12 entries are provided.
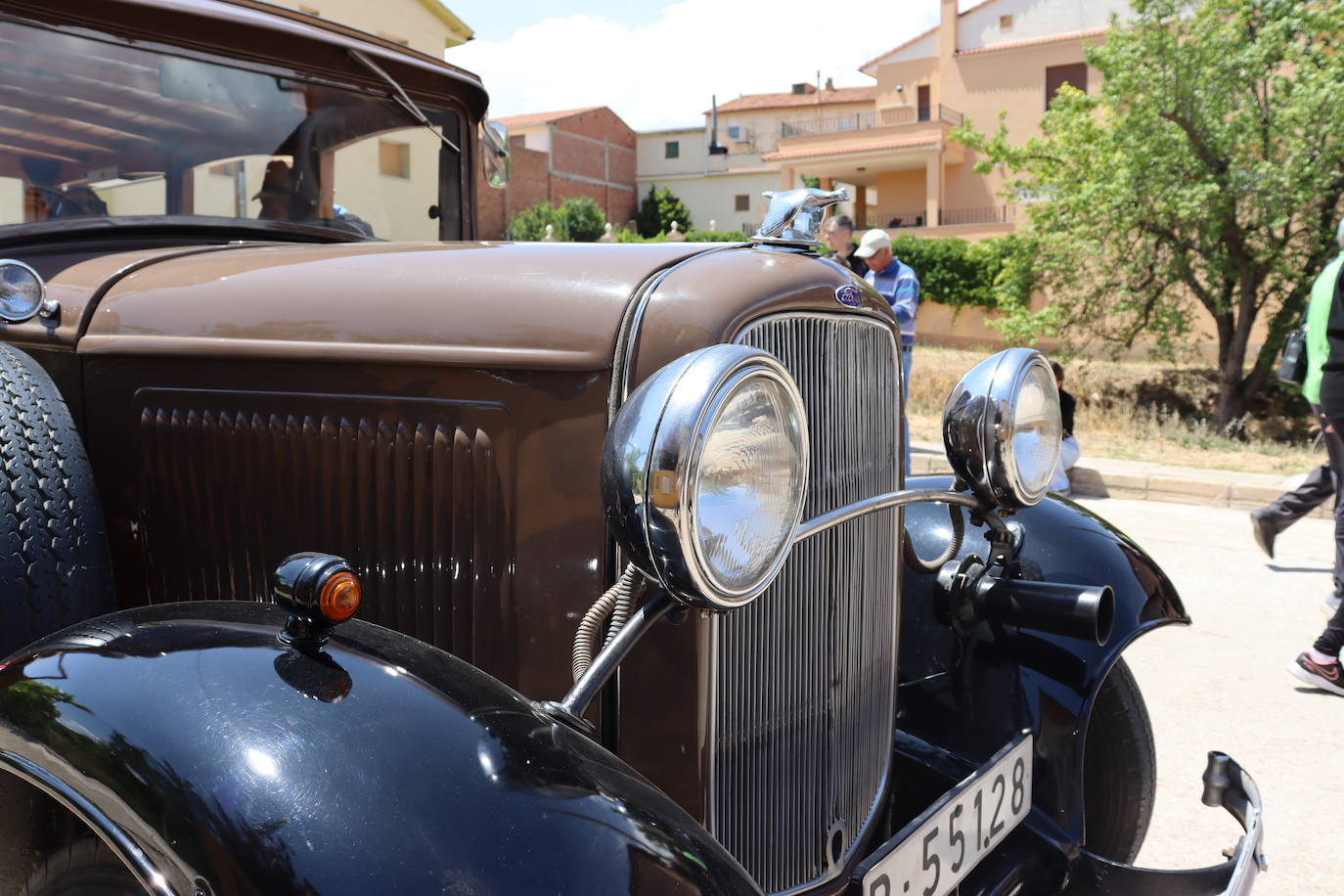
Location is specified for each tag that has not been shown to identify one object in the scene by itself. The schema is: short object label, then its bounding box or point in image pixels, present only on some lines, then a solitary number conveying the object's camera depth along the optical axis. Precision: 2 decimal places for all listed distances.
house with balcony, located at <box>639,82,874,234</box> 42.72
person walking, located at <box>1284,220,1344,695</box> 3.87
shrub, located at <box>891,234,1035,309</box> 24.67
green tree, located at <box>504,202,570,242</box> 35.00
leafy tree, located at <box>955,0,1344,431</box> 11.88
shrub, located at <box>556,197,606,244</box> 35.31
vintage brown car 1.18
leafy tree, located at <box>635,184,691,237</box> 43.06
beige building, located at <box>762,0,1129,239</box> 28.91
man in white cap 6.54
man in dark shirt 6.58
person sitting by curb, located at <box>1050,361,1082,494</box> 7.08
